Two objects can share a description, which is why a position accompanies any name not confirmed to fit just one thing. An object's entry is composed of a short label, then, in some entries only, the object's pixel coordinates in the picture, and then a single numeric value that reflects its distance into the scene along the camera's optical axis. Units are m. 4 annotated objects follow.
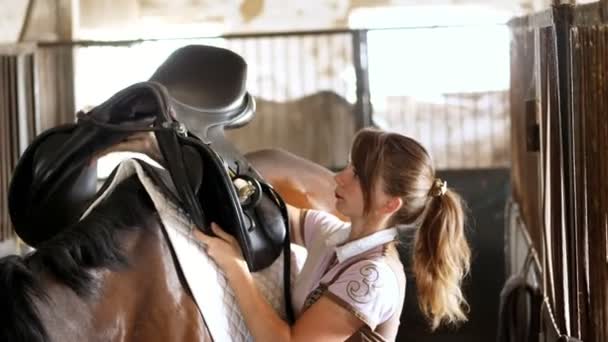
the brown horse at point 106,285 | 3.66
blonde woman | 4.15
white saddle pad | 4.00
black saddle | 4.07
